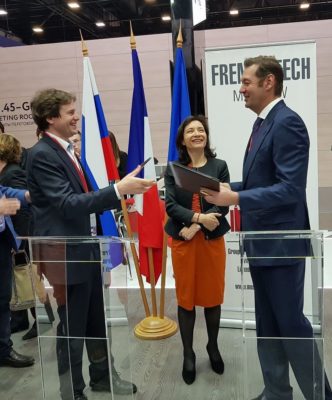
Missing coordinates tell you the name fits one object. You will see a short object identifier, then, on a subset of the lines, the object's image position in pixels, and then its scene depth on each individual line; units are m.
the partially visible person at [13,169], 2.78
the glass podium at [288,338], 1.61
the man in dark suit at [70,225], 1.80
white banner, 2.81
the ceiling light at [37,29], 10.98
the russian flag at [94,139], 2.97
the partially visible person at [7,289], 2.56
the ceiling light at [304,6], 10.07
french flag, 3.04
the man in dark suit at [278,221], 1.67
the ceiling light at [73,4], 9.61
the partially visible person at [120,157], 3.60
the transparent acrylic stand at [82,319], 1.79
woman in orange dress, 2.41
